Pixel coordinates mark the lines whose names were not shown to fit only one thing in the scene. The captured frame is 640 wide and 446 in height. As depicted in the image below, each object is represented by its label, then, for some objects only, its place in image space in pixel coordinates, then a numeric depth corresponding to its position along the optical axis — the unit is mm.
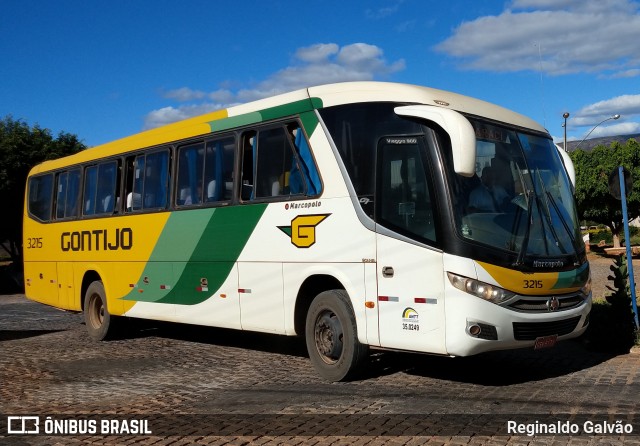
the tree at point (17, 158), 30797
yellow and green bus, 7602
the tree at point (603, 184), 38844
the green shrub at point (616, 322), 10547
